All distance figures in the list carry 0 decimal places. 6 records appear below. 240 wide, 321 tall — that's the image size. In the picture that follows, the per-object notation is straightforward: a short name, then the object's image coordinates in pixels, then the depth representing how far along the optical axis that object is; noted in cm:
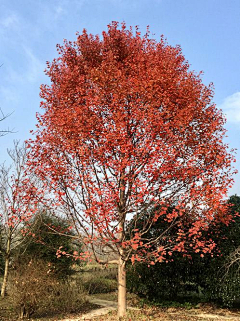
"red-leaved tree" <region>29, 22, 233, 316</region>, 916
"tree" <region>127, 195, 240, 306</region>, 1195
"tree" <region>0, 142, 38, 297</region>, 1438
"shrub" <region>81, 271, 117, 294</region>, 1675
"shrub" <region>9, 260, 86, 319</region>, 1002
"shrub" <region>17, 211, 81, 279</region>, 1452
